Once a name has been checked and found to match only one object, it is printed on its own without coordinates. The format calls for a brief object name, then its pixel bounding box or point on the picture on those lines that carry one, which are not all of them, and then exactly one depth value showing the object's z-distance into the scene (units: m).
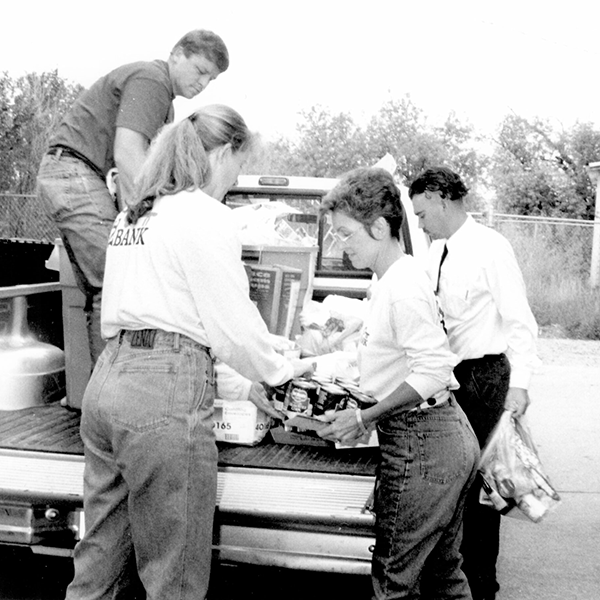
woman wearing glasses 2.85
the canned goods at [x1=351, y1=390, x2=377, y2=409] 3.06
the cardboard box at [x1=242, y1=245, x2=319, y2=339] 4.43
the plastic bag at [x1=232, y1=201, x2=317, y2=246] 4.52
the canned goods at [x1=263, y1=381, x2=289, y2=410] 3.34
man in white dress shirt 3.56
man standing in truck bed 3.99
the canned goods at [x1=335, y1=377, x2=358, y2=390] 3.28
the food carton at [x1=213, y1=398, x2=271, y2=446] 3.55
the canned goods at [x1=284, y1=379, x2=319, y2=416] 3.23
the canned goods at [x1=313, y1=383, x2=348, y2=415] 3.14
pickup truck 3.12
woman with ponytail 2.60
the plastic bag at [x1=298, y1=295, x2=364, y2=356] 4.41
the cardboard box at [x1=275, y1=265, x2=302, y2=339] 4.15
